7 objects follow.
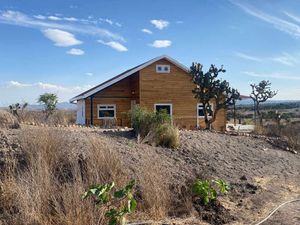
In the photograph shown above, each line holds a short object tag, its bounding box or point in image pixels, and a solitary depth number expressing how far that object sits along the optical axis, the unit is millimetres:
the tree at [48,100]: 23950
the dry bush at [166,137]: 7519
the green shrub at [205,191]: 5097
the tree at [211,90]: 14502
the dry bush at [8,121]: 7782
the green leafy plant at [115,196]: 3640
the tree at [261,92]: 23683
